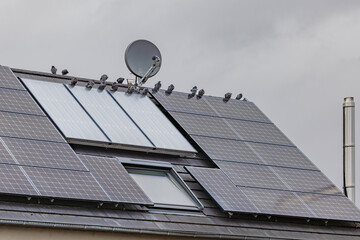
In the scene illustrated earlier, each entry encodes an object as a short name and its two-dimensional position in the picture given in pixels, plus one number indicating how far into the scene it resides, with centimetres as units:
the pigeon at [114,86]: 2630
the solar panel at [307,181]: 2566
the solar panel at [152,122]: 2477
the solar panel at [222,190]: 2348
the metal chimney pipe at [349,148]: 2883
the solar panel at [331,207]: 2492
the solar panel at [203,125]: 2608
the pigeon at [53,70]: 2616
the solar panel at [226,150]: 2544
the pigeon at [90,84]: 2573
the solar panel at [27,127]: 2231
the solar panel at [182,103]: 2668
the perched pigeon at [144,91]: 2656
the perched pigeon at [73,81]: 2550
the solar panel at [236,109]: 2758
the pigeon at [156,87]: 2705
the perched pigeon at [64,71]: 2616
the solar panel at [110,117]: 2414
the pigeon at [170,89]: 2722
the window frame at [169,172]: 2302
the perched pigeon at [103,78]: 2612
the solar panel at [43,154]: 2166
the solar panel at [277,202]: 2409
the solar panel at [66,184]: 2097
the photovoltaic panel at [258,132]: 2691
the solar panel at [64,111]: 2347
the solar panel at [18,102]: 2309
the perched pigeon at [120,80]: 2700
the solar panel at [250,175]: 2480
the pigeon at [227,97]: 2811
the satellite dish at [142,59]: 2809
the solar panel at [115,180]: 2202
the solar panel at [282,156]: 2627
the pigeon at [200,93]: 2775
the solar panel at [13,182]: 2033
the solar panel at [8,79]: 2388
